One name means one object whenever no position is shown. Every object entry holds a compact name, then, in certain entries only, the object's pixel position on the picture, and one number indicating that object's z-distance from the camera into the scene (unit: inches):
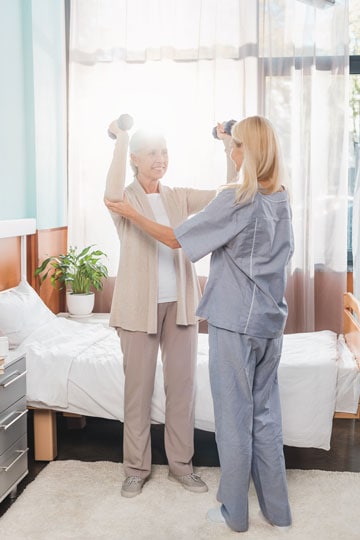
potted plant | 169.2
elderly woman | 111.1
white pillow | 131.9
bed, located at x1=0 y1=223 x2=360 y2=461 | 117.3
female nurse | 93.9
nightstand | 105.1
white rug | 99.5
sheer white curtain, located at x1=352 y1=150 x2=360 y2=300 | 148.2
